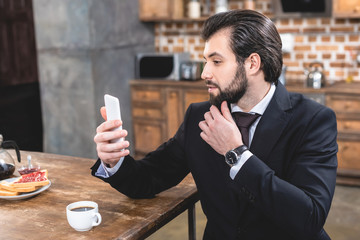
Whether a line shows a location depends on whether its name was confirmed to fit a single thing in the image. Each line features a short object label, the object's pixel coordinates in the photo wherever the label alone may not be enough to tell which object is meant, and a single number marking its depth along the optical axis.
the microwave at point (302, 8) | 4.12
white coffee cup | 1.35
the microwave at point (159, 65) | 4.66
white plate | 1.60
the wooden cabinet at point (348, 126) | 3.77
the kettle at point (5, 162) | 1.82
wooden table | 1.37
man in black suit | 1.36
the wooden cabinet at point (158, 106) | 4.43
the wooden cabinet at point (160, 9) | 4.77
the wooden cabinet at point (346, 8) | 3.98
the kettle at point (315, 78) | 3.91
